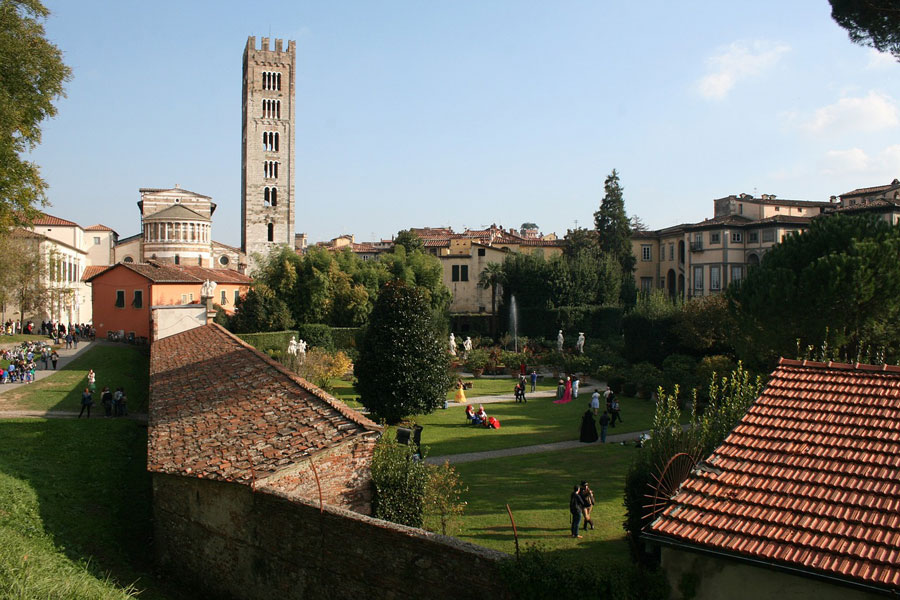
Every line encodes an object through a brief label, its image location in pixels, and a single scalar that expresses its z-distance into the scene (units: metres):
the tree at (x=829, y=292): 19.30
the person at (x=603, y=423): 21.36
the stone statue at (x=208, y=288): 31.67
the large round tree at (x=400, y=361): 22.39
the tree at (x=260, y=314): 39.66
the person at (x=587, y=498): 13.24
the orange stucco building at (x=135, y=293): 38.69
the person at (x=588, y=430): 21.72
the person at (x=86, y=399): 21.97
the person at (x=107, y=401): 22.64
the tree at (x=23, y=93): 20.86
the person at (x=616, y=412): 24.12
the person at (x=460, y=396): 29.56
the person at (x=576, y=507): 13.07
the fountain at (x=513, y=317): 53.88
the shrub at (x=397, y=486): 11.74
